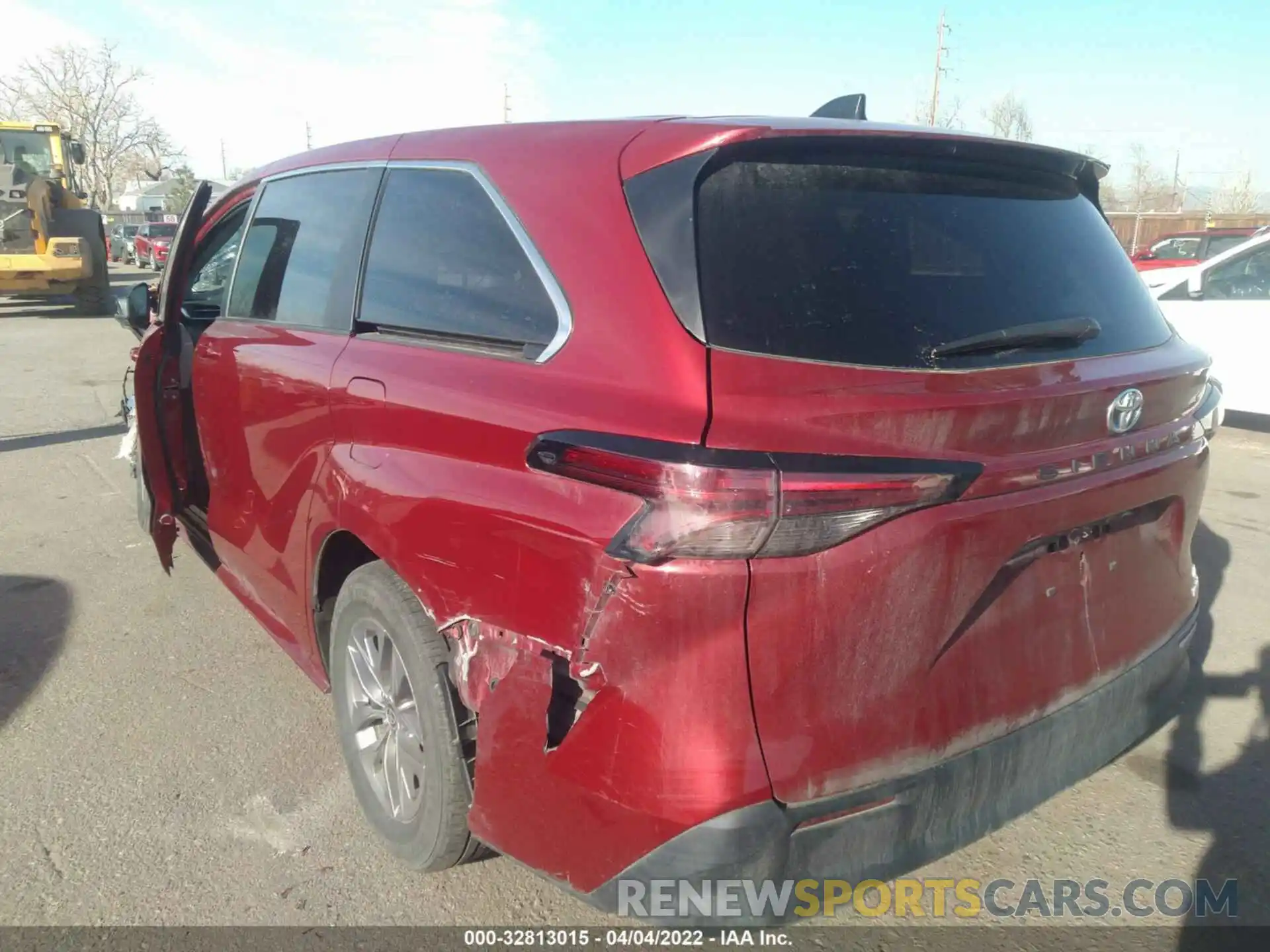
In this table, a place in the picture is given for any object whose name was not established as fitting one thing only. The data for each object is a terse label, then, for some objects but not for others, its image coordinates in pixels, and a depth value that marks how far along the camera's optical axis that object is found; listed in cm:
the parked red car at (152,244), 2998
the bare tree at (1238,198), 5763
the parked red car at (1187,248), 1305
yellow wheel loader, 1656
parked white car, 800
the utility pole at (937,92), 3969
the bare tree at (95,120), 5328
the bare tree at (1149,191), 5771
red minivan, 174
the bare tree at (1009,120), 4288
